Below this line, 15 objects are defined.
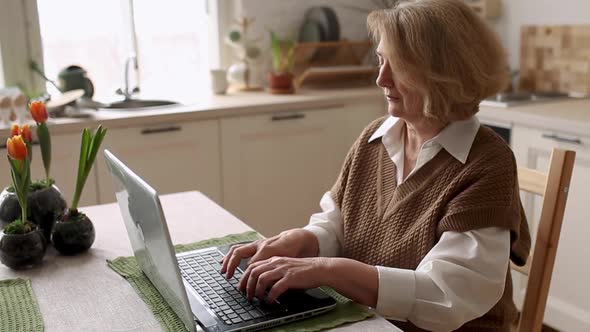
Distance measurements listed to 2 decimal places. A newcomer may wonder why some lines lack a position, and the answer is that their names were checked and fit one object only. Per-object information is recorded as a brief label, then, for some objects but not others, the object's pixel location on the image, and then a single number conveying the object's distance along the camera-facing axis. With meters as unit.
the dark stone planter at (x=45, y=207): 1.43
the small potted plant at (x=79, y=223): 1.39
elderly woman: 1.21
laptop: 1.04
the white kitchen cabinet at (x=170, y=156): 2.67
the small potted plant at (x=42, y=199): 1.39
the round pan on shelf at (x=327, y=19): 3.46
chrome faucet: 3.11
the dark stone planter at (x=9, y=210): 1.45
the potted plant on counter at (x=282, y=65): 3.19
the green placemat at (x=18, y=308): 1.14
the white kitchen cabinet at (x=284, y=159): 2.93
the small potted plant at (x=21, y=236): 1.34
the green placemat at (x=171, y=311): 1.12
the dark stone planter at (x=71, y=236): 1.42
